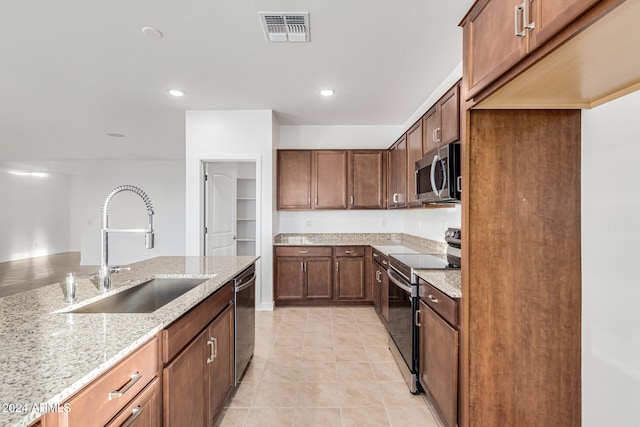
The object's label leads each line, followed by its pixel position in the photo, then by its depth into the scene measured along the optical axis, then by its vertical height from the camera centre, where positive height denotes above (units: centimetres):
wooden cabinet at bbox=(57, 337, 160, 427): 80 -53
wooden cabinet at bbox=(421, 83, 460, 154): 214 +71
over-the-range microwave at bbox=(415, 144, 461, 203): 208 +27
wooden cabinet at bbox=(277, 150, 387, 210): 461 +50
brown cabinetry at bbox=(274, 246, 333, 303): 434 -85
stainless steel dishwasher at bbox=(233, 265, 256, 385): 222 -83
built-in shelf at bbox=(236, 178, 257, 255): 550 -7
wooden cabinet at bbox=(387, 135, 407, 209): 364 +48
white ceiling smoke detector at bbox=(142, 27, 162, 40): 233 +137
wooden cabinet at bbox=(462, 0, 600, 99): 101 +70
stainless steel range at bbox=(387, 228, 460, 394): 223 -70
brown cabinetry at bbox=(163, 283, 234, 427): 130 -76
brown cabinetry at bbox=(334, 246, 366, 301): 437 -88
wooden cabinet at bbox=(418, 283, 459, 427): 168 -86
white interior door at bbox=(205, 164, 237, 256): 434 -1
